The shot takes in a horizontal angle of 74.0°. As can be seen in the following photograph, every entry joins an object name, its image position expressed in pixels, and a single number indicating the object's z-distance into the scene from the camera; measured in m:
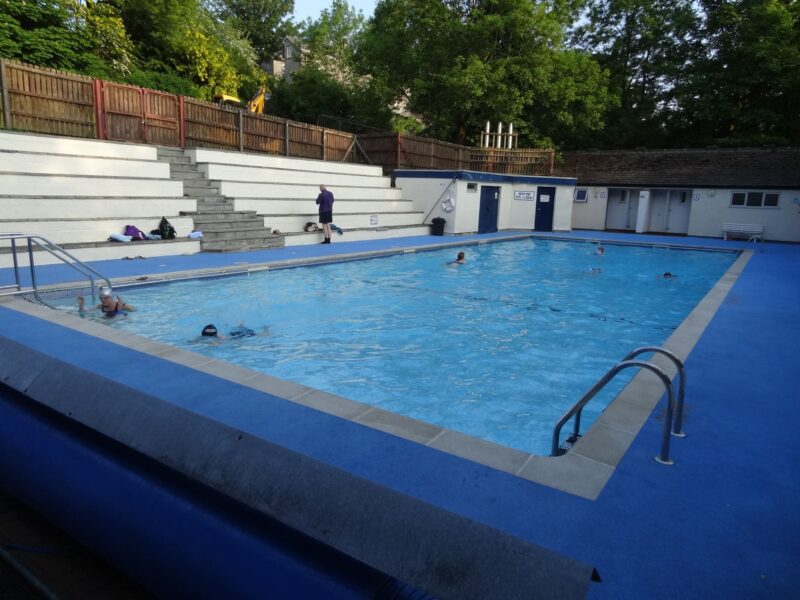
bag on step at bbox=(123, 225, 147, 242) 12.49
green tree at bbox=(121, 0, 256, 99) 26.30
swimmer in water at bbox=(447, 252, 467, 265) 14.35
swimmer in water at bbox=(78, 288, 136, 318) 7.49
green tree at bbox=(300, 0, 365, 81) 43.94
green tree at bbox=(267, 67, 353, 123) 37.91
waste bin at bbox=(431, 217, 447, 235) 21.78
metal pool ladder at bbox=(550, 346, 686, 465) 3.35
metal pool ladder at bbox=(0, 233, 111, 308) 7.22
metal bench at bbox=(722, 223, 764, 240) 23.70
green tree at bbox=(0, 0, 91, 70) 19.38
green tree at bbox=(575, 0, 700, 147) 34.34
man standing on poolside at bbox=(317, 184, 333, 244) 16.30
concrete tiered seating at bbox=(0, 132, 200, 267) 11.31
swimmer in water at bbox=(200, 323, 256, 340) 7.26
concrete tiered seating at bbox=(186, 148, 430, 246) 16.62
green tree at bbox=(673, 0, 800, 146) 27.73
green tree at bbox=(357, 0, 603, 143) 26.56
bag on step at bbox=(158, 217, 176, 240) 13.01
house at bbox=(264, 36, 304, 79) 51.22
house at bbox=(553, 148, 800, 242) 23.84
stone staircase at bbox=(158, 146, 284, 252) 14.08
